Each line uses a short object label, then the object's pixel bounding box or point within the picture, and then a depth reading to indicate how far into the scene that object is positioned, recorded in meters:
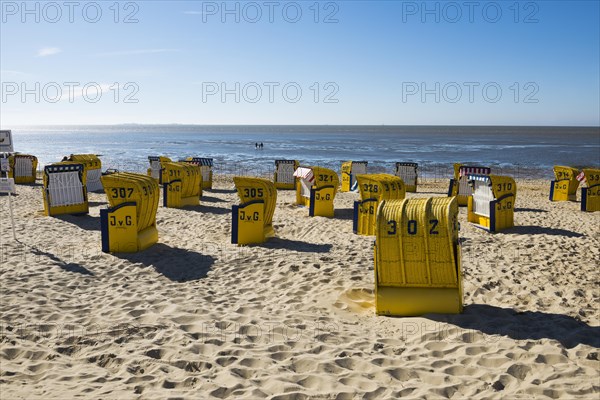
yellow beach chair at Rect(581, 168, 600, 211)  16.09
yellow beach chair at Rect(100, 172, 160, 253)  9.61
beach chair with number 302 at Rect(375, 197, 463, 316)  6.11
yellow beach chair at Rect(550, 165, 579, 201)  18.95
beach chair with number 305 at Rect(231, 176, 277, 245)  10.55
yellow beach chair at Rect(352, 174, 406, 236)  11.80
